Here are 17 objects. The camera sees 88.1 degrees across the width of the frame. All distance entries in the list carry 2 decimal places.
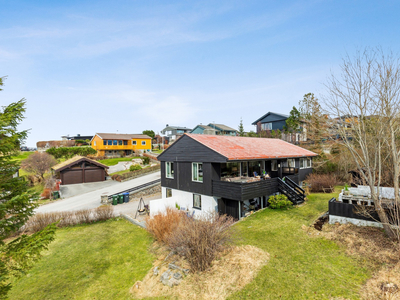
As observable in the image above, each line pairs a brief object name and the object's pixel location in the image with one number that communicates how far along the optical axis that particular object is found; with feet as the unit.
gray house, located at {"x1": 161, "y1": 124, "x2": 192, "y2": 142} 258.04
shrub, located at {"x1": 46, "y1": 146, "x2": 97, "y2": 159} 142.52
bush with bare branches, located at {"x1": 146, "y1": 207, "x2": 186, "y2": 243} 41.52
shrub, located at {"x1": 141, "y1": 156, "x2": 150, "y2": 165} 144.77
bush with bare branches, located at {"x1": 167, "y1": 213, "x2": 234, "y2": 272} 28.61
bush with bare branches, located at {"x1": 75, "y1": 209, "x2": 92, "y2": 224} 58.70
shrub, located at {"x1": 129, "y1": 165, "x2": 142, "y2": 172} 124.83
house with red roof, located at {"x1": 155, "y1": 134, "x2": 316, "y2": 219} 51.11
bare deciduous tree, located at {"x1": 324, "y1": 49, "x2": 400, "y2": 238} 28.43
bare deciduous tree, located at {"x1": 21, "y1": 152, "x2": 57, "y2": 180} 108.88
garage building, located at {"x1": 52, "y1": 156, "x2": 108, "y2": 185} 105.19
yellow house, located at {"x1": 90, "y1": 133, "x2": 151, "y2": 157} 167.73
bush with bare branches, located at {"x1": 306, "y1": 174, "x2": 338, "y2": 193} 70.49
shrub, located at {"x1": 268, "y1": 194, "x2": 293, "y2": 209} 50.37
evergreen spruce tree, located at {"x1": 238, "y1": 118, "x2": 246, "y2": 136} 174.78
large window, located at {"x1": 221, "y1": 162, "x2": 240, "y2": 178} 55.26
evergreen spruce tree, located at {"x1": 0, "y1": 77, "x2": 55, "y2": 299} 18.79
